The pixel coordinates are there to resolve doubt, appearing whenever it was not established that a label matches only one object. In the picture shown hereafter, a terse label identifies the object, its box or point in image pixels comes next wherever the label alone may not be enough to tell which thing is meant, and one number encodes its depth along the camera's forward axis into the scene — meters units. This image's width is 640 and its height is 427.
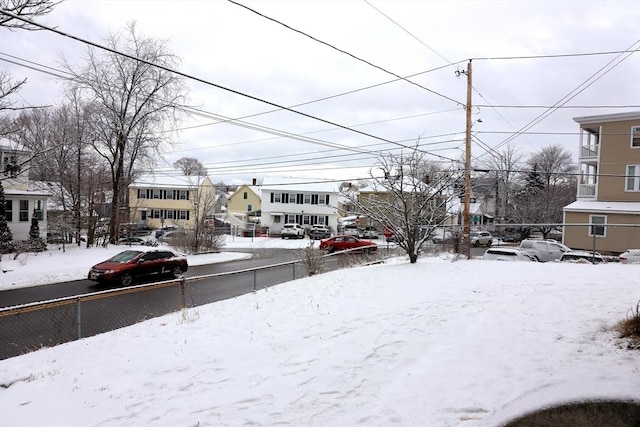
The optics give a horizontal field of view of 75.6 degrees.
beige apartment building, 26.66
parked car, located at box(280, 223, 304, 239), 46.50
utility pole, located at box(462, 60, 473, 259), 17.06
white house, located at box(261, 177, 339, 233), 54.78
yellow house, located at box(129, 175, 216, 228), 57.28
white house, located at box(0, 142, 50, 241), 28.22
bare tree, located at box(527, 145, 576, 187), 62.42
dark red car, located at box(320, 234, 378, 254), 30.38
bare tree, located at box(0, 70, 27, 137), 16.34
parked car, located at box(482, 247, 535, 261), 17.50
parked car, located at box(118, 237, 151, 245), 30.46
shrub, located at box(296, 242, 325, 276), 16.25
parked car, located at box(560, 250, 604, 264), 15.34
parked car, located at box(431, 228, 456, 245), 24.02
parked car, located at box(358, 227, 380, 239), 47.19
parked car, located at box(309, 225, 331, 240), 45.83
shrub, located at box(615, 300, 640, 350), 5.22
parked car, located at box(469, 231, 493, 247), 38.97
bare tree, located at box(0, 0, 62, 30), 12.10
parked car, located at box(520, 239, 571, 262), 21.14
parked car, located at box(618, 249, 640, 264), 15.00
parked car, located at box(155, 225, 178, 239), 42.02
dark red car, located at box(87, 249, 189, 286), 16.94
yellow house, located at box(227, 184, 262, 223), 66.38
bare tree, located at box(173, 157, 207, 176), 94.89
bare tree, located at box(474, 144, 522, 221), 51.63
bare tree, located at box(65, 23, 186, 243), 28.67
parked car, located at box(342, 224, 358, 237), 46.07
